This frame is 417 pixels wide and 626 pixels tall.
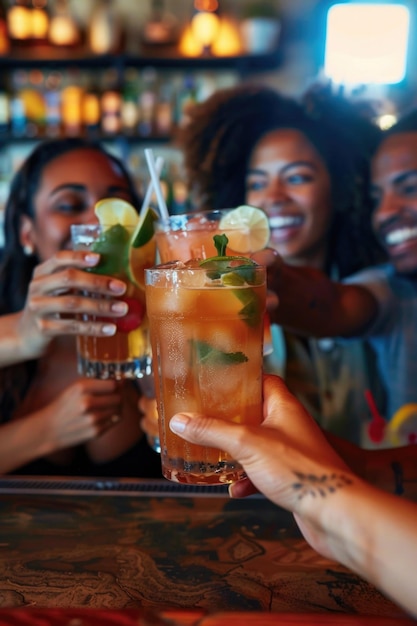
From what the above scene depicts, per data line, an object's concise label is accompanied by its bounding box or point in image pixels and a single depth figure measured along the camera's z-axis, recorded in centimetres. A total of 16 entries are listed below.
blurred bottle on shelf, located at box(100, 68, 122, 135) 410
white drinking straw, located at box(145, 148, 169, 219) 116
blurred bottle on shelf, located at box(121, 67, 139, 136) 415
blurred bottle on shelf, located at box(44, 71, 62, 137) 412
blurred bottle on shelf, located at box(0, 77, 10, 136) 412
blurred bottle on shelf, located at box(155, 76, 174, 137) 415
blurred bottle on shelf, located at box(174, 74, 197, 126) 417
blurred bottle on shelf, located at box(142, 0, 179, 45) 407
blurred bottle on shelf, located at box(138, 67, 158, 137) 414
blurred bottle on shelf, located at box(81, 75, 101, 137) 415
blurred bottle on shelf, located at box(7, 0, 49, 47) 404
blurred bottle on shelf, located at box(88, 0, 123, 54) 407
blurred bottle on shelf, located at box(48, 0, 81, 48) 406
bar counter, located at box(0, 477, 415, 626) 70
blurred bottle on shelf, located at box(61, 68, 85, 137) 411
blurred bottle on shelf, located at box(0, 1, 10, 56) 402
